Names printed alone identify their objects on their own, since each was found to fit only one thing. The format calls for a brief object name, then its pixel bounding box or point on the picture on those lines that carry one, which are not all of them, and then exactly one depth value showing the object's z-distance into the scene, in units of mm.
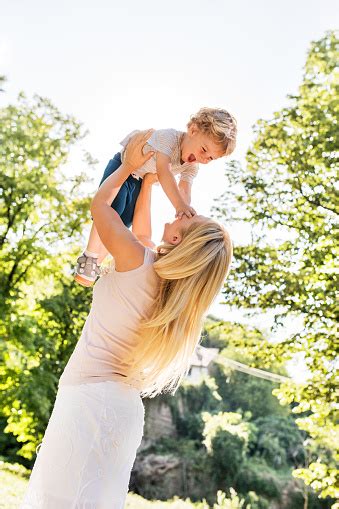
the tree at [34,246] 14727
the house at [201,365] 33281
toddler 2912
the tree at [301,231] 8844
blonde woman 2232
